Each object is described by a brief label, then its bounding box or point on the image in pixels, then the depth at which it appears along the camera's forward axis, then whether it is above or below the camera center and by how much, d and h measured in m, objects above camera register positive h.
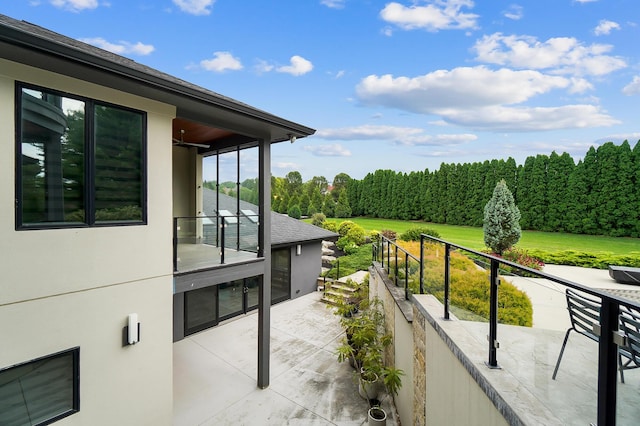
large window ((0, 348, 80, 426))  3.40 -2.28
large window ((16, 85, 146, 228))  3.52 +0.56
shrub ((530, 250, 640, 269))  13.69 -2.50
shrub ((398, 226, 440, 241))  17.59 -1.71
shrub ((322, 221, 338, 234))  23.86 -1.71
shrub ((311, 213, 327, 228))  27.08 -1.29
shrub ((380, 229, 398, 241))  20.34 -2.02
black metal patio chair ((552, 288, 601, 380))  1.62 -0.65
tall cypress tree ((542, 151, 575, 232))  22.67 +1.29
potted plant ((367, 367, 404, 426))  5.06 -3.24
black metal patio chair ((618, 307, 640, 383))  1.42 -0.66
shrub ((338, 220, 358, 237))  22.91 -1.72
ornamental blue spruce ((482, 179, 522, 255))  15.66 -0.79
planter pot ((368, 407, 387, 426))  5.05 -3.70
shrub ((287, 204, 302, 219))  32.28 -0.77
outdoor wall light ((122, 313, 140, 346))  4.29 -1.86
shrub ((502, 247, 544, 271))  13.74 -2.50
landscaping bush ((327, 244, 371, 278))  14.55 -3.26
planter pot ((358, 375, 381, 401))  5.86 -3.66
